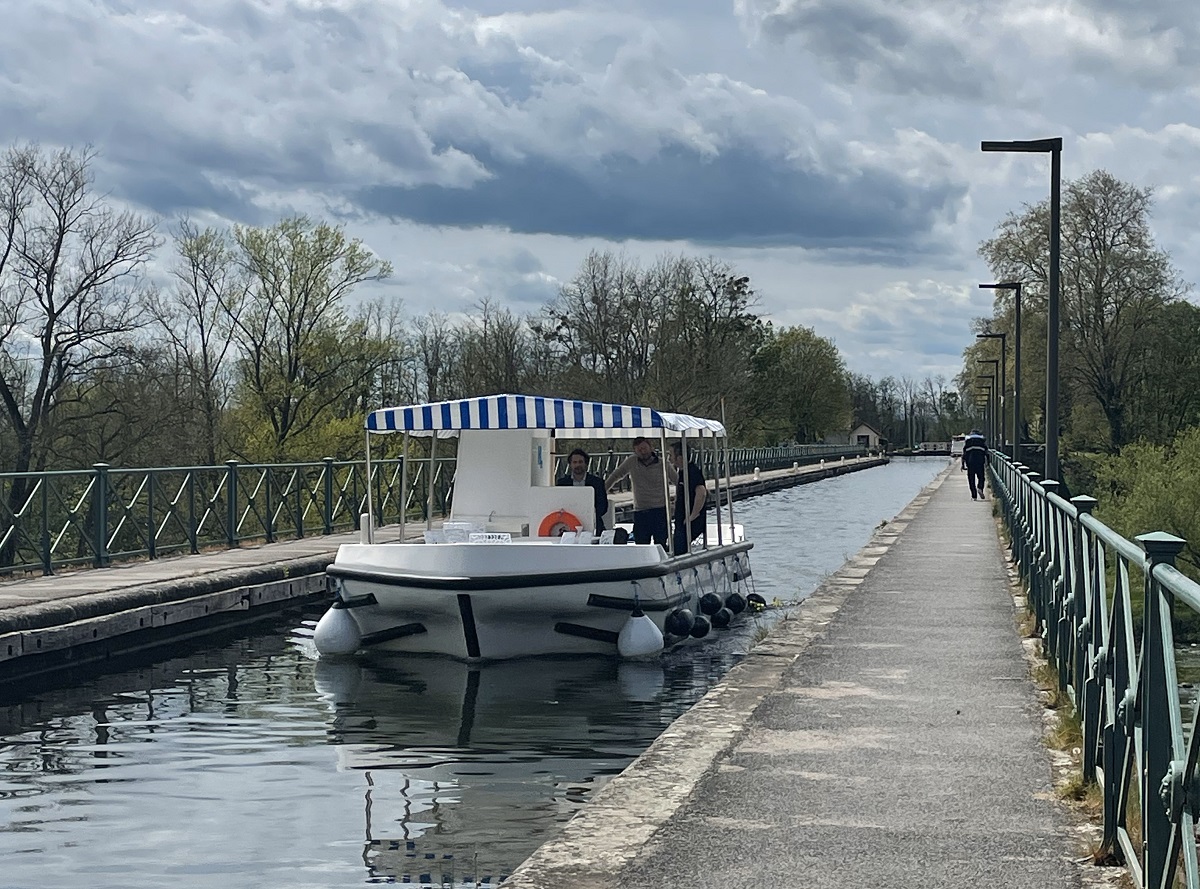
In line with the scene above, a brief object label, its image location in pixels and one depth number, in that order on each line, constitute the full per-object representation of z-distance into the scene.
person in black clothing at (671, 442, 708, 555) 16.20
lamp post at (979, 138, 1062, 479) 21.55
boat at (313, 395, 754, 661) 13.73
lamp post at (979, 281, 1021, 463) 39.91
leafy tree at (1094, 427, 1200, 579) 35.38
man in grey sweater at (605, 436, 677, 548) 15.95
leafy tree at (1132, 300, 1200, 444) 68.06
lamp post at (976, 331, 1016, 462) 56.84
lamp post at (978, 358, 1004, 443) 68.06
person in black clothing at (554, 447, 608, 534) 15.68
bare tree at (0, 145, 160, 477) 38.38
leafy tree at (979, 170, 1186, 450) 65.31
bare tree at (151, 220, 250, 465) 52.09
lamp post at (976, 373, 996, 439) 76.88
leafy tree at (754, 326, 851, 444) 127.00
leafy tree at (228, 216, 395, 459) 53.16
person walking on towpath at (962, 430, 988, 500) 42.84
